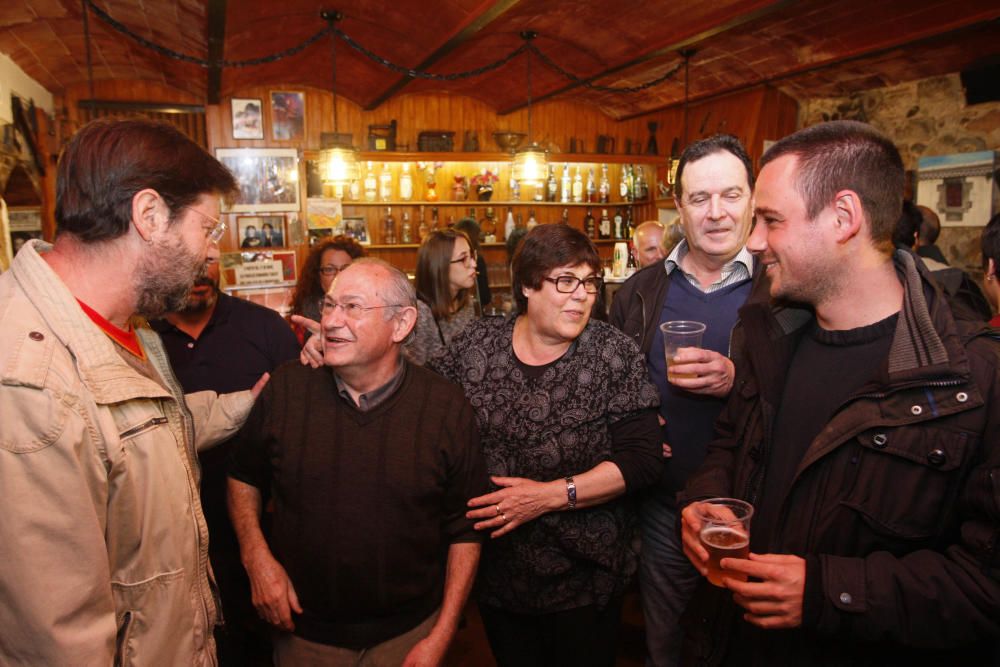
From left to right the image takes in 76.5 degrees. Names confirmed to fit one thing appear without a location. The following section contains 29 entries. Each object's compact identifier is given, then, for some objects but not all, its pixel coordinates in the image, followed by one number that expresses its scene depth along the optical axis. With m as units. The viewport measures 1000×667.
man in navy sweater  2.20
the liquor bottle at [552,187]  8.46
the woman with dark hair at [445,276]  3.77
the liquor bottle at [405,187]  7.83
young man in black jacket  1.22
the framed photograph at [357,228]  7.75
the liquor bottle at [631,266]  6.10
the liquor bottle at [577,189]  8.60
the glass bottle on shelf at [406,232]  7.87
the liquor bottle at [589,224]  8.73
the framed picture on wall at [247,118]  7.30
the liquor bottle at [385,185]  7.79
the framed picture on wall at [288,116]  7.44
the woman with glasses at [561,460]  2.00
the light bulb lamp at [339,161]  5.84
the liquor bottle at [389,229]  7.82
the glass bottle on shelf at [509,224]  8.21
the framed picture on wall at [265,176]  7.31
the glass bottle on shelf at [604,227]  8.73
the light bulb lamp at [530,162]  6.39
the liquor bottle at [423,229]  7.89
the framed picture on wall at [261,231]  7.36
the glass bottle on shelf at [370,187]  7.77
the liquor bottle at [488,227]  8.24
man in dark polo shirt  2.45
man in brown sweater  1.80
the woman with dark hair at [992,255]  2.39
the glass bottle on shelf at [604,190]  8.75
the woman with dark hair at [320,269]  3.62
